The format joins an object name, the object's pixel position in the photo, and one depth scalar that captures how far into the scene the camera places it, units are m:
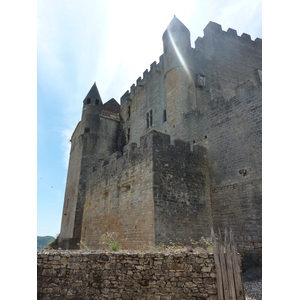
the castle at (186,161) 9.62
